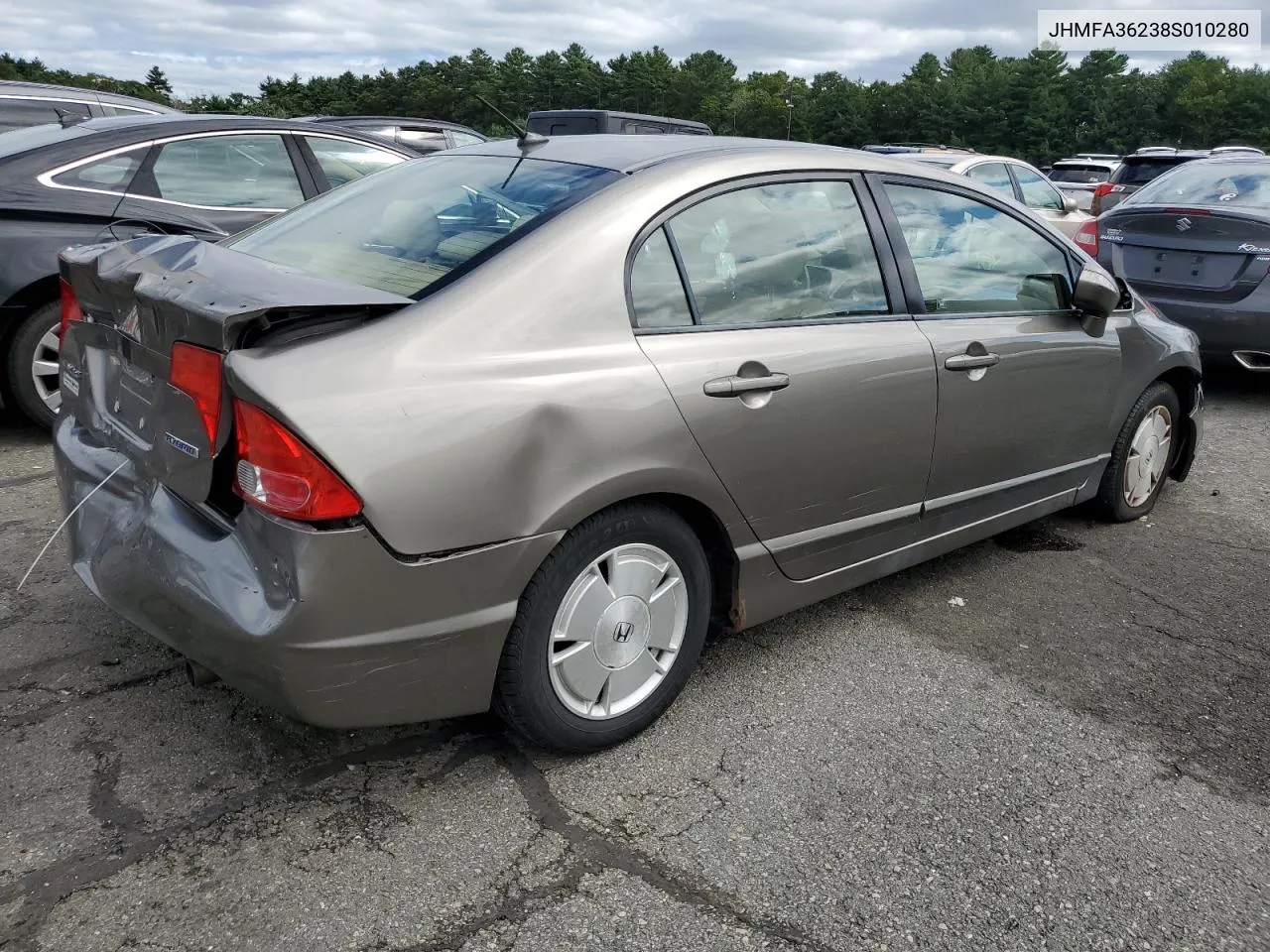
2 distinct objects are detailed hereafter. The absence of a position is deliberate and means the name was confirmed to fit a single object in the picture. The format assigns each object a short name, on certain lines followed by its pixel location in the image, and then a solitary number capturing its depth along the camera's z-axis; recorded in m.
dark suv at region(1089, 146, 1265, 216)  11.88
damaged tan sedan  2.22
